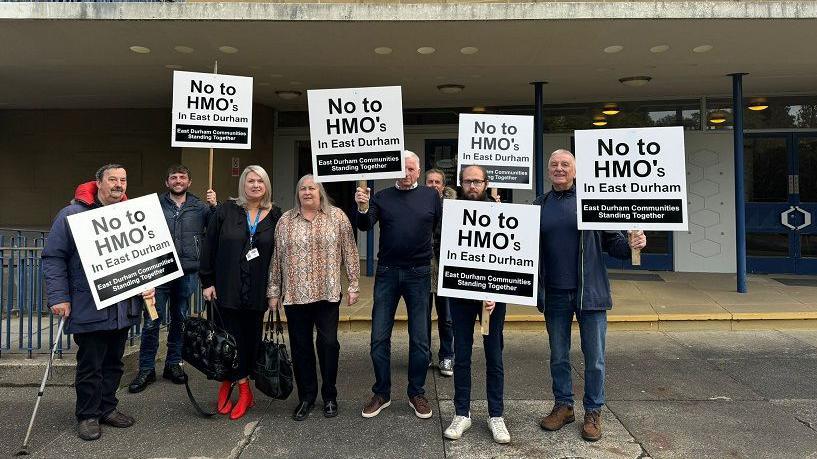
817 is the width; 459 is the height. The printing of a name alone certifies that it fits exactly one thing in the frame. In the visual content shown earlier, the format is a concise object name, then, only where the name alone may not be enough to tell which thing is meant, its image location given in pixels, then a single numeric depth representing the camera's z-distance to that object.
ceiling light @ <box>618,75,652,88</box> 8.62
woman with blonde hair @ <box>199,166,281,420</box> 3.85
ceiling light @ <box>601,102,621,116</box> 10.55
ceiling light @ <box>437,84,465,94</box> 9.26
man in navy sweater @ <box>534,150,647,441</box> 3.60
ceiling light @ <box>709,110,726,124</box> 10.21
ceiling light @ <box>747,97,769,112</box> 10.11
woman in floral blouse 3.82
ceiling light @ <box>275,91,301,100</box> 9.77
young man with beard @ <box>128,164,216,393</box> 4.63
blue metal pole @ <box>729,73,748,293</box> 8.18
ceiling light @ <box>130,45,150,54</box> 6.91
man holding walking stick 3.59
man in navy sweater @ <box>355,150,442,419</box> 3.86
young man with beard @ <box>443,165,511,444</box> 3.63
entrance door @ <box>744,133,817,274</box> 9.88
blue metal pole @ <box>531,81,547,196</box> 9.11
